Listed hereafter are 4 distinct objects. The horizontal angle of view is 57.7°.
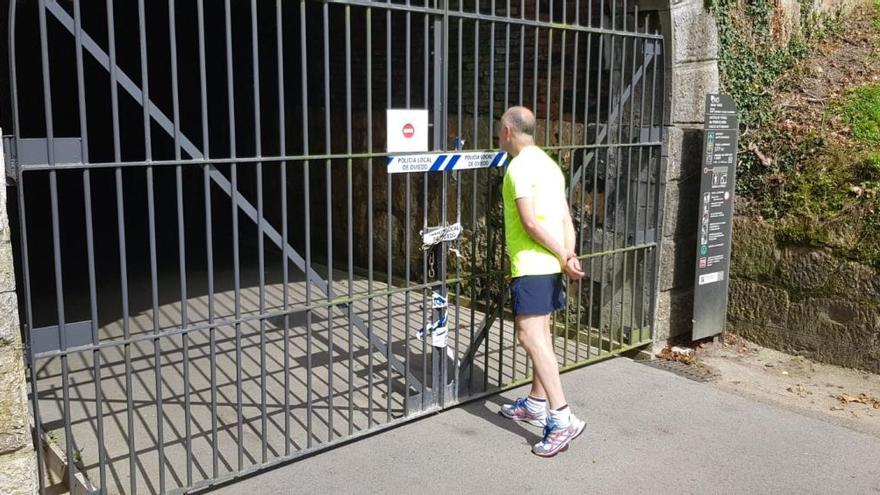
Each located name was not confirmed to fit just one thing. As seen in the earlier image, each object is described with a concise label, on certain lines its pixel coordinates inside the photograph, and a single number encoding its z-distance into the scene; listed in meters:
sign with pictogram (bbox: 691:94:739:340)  6.05
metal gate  3.87
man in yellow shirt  4.38
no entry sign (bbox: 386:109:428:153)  4.55
